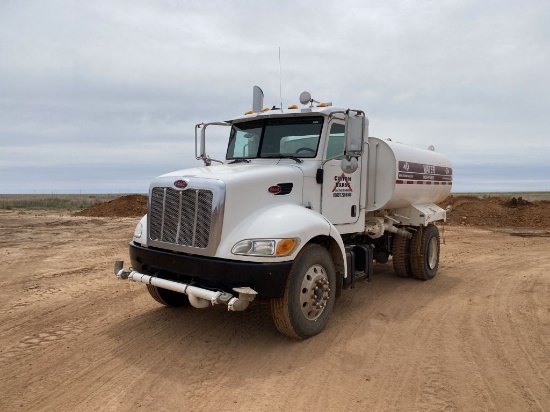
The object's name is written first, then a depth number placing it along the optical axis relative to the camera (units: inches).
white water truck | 178.1
